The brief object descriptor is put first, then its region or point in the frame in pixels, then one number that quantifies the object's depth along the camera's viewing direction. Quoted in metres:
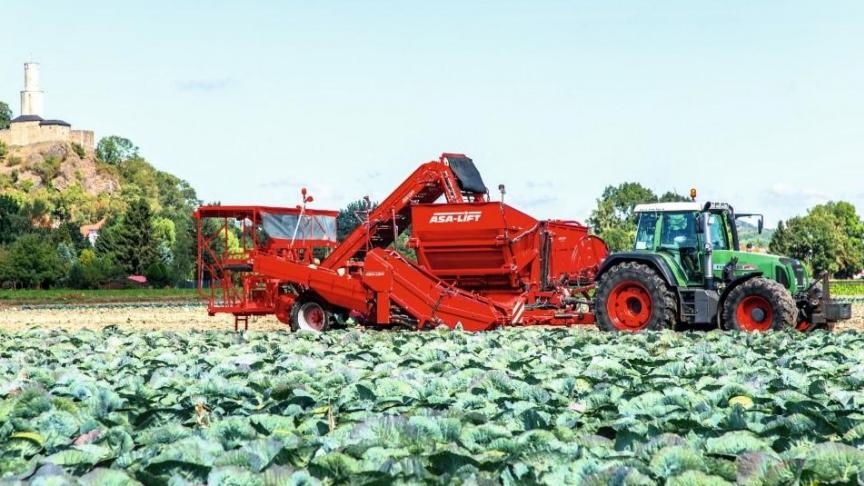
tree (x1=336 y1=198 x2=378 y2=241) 58.12
